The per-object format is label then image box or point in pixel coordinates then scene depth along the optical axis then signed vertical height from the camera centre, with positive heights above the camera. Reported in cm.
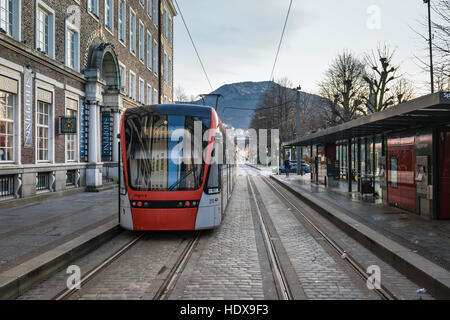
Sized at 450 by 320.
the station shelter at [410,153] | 896 +28
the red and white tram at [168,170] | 792 -13
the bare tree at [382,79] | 2909 +631
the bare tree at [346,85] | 3369 +700
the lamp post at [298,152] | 3325 +96
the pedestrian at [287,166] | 3619 -31
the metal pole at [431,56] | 1503 +414
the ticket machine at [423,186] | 980 -62
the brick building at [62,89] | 1303 +326
